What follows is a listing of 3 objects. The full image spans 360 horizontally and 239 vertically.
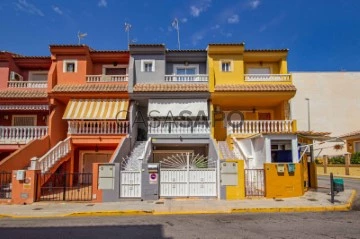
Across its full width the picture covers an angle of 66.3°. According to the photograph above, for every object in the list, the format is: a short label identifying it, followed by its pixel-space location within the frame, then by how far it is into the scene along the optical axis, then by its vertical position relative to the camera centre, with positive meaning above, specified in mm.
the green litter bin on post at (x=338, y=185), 13070 -1556
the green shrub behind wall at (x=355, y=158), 27509 -580
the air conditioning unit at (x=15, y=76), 21400 +5852
